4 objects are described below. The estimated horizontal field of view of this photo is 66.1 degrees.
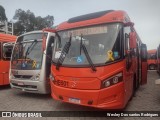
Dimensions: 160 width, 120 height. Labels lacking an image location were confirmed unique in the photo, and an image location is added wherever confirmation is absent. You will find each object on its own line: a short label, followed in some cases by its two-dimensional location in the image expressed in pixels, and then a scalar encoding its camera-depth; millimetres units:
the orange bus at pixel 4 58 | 6158
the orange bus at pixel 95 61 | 3248
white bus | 4766
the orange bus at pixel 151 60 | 17156
